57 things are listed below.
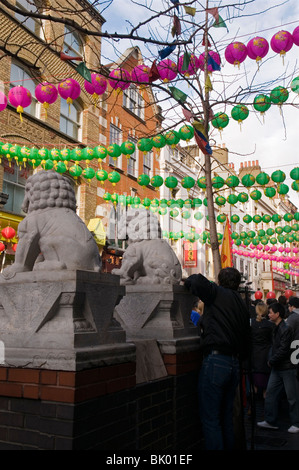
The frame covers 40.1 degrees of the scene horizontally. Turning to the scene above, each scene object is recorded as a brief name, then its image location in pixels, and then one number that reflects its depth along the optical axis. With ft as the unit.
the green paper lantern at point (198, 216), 62.16
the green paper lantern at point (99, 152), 37.58
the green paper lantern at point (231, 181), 39.65
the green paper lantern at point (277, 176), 40.63
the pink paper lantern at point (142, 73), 26.81
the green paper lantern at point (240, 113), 30.88
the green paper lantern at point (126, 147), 36.20
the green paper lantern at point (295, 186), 40.42
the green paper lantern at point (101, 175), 43.27
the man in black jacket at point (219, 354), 11.41
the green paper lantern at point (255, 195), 44.70
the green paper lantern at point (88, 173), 44.07
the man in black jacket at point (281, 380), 18.92
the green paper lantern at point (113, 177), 43.16
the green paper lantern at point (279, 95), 29.07
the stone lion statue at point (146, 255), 13.71
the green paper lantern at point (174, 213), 55.54
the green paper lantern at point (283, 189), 42.06
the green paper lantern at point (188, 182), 41.65
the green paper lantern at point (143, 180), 43.78
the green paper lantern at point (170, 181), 45.06
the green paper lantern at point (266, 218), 54.24
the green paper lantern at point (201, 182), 40.85
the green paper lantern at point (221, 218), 56.55
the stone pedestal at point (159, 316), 12.44
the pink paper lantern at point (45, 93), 28.53
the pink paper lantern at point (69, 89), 28.61
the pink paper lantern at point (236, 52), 27.58
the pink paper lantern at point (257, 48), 27.35
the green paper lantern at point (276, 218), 54.08
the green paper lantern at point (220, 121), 32.21
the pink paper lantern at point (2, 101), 26.12
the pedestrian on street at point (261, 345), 22.97
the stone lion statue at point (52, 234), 9.80
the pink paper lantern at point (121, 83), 24.86
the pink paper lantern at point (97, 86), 28.60
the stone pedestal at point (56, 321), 7.93
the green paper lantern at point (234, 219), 62.50
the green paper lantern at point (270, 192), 45.98
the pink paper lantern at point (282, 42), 26.73
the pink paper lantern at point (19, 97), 29.09
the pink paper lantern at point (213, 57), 28.91
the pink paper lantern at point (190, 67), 27.14
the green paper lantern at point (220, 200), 46.70
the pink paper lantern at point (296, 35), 26.50
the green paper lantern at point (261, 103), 29.89
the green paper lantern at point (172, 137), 34.87
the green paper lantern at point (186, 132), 33.42
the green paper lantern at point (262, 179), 40.34
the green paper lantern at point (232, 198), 48.24
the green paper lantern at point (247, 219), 57.38
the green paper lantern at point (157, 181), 44.39
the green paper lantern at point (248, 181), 40.57
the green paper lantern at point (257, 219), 56.24
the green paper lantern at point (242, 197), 48.81
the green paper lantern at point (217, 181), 41.00
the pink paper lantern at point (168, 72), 26.17
